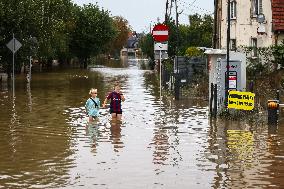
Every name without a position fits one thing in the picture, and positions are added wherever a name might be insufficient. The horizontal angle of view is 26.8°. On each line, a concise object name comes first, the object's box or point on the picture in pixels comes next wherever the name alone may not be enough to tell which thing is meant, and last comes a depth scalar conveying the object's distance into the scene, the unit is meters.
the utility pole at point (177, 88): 28.86
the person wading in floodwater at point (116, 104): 19.77
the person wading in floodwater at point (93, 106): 18.94
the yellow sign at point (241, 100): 20.11
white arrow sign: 28.87
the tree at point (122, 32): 171.62
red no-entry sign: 30.18
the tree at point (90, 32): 89.75
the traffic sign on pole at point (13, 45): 27.86
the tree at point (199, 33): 88.05
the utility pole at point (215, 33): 42.20
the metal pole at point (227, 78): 20.80
